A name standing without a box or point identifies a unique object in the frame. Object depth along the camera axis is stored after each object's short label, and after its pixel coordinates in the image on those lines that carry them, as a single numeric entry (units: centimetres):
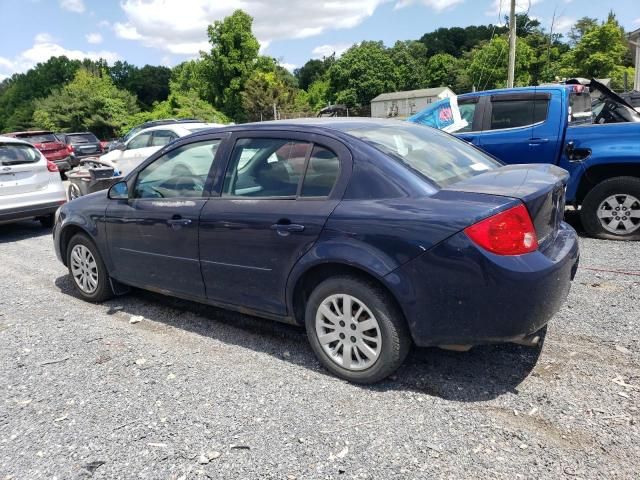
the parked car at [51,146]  1833
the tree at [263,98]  4053
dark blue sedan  276
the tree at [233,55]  4991
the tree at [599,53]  4894
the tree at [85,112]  4578
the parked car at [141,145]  1126
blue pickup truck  591
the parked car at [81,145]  2111
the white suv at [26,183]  809
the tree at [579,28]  7369
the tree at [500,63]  5431
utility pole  1907
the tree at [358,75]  7969
